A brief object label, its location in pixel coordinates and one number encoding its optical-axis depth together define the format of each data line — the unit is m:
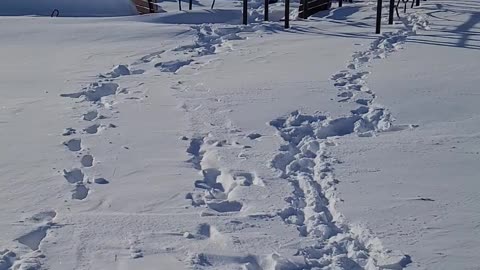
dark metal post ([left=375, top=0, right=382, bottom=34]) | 11.23
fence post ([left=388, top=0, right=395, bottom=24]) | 11.86
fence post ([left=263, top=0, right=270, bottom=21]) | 13.16
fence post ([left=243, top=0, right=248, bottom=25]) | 12.74
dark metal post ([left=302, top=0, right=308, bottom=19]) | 13.98
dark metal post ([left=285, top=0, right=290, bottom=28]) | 12.15
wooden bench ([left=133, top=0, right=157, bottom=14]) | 16.42
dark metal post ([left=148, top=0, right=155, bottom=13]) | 16.34
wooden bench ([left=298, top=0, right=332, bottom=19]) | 14.24
